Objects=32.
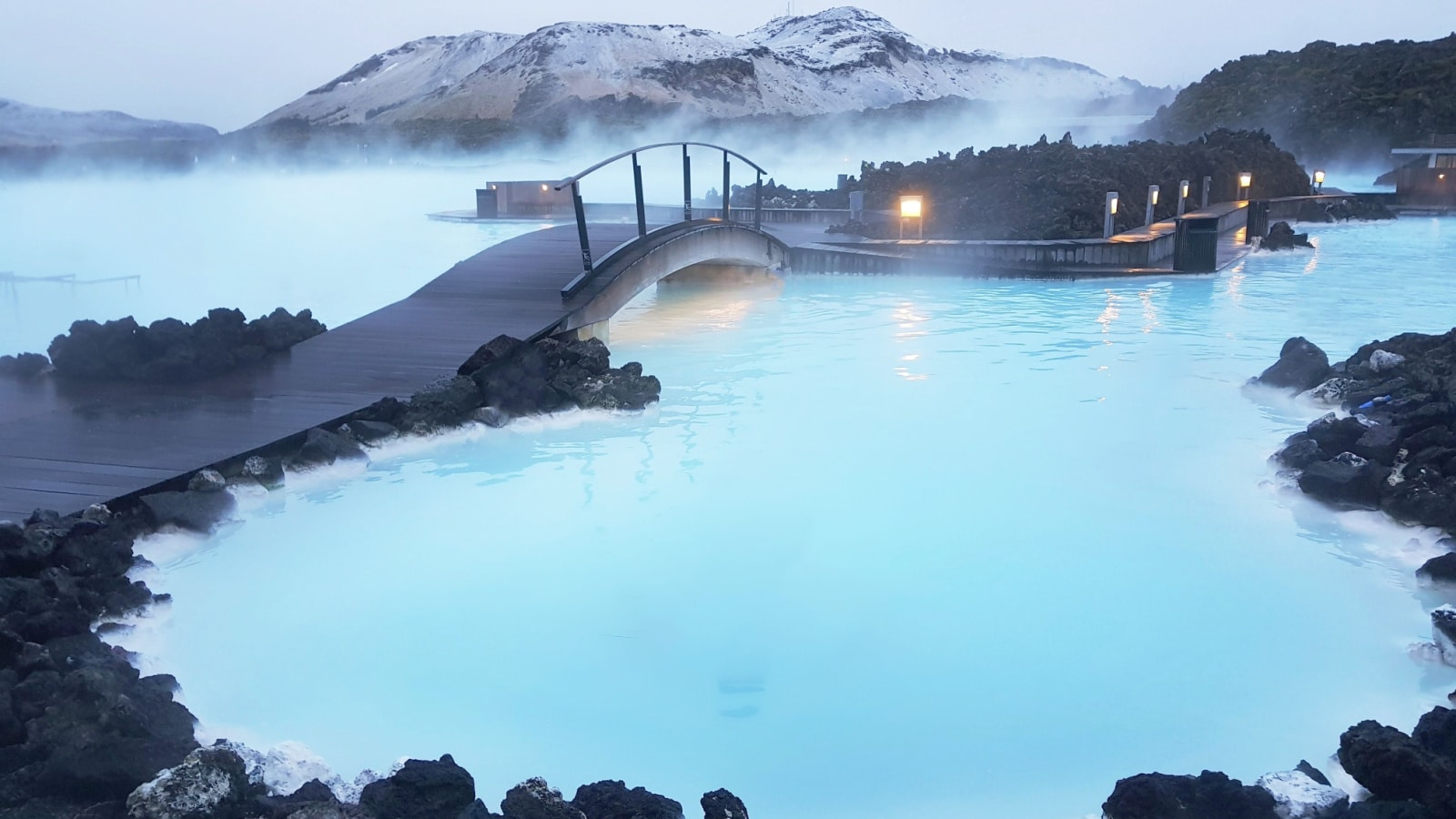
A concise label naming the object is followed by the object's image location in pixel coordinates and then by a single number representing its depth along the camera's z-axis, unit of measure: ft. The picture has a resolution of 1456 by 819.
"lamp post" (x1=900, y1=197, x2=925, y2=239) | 68.18
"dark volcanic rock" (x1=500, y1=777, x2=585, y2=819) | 11.29
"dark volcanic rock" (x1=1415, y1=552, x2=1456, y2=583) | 18.10
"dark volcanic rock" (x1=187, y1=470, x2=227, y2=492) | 20.39
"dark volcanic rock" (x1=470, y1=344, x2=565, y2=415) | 27.89
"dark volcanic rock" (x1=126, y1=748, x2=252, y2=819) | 10.85
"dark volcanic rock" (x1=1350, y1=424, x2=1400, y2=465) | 22.75
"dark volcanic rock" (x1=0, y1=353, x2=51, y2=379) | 27.68
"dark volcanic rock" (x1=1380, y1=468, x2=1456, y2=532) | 20.22
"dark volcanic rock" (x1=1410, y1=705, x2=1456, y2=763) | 11.92
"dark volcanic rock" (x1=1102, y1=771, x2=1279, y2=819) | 11.22
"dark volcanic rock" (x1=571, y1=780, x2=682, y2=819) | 11.27
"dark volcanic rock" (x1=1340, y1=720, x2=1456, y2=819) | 11.02
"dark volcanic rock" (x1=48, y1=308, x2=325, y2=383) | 27.48
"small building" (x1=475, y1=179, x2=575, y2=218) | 100.68
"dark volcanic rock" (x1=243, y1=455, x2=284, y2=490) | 21.79
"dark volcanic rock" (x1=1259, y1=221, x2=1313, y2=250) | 75.29
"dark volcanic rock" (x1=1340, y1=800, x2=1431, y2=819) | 10.56
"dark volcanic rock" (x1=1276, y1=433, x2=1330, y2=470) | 23.70
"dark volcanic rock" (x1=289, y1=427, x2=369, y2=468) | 23.02
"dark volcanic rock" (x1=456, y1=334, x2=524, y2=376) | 28.78
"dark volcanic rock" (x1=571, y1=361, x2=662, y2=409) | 29.89
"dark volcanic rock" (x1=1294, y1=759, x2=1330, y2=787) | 12.03
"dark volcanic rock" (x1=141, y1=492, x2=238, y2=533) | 19.26
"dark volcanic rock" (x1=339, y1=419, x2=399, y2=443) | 24.91
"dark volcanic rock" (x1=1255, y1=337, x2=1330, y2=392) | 31.48
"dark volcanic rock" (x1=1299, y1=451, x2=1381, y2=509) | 21.80
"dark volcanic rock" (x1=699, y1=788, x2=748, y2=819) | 11.51
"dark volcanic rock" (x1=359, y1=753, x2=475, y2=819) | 11.15
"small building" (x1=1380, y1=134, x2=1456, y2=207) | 109.81
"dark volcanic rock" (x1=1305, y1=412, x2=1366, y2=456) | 23.81
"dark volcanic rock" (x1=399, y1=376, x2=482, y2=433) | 25.96
